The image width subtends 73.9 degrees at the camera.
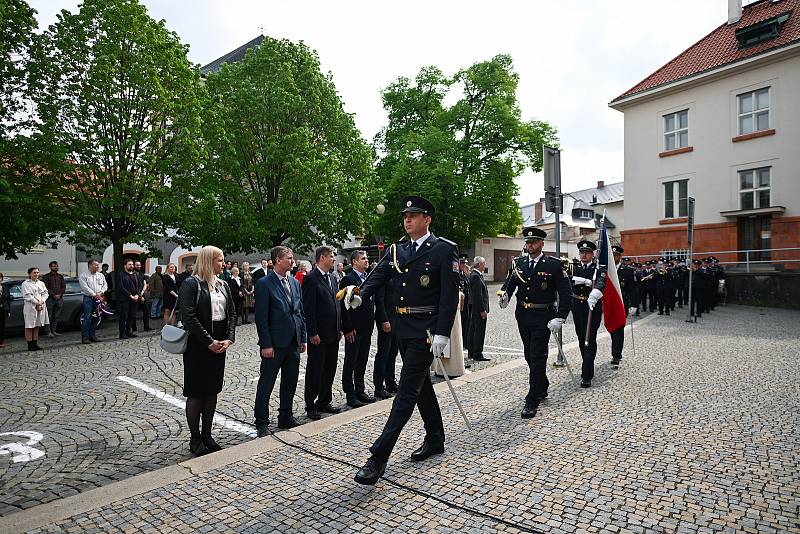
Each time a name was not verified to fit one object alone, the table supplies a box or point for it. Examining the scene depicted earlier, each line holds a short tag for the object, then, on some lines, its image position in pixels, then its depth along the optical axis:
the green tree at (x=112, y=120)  14.73
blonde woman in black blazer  4.70
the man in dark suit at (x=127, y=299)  13.10
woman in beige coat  11.47
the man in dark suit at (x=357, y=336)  6.62
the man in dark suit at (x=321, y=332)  6.02
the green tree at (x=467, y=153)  31.89
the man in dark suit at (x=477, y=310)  9.77
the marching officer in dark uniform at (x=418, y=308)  4.25
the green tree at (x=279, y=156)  19.52
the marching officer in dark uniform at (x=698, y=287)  17.46
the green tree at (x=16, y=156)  13.54
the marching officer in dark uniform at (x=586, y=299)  7.46
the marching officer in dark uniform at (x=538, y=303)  6.22
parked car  13.34
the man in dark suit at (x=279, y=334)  5.37
